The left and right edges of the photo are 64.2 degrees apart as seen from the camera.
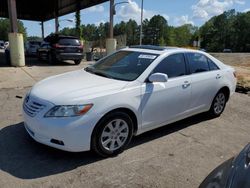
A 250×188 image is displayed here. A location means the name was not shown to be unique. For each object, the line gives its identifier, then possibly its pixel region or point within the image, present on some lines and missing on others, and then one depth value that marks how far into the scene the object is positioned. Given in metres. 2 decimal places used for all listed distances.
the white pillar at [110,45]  13.35
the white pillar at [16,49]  9.84
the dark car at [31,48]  17.47
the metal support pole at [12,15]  9.82
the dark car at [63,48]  11.01
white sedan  2.63
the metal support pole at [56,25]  19.85
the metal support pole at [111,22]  12.88
